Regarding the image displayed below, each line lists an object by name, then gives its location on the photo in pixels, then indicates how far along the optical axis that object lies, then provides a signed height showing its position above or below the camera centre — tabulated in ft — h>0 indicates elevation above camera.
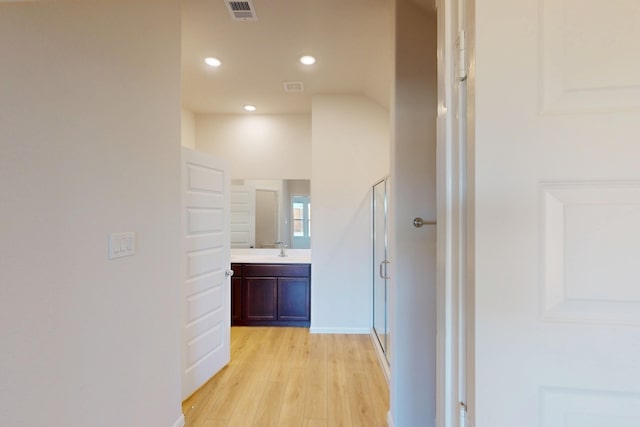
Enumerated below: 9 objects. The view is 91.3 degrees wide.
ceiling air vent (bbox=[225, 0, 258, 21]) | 6.75 +4.66
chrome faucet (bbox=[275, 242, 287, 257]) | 13.67 -1.27
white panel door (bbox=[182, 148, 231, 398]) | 7.47 -1.34
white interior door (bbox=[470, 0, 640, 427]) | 1.91 +0.03
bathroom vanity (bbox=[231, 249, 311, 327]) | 12.21 -2.97
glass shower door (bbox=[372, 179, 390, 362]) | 9.43 -1.59
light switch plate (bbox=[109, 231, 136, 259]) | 4.54 -0.40
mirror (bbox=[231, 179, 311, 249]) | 13.80 +0.19
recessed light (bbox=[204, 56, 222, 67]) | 9.28 +4.69
